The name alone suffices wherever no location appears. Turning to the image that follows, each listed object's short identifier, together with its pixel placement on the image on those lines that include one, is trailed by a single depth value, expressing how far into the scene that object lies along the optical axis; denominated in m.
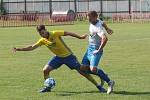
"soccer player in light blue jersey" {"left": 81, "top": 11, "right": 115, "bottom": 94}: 12.77
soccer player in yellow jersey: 13.29
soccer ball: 13.47
